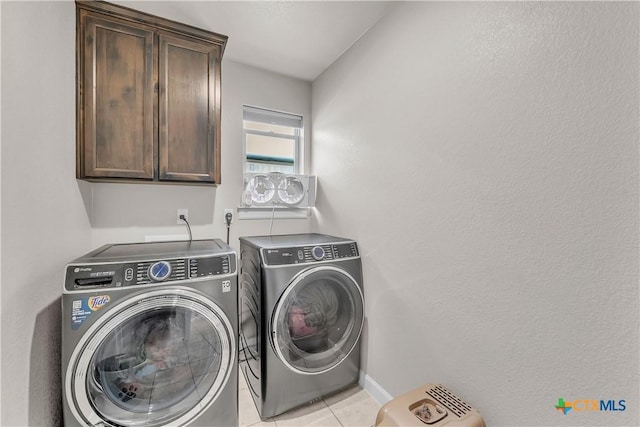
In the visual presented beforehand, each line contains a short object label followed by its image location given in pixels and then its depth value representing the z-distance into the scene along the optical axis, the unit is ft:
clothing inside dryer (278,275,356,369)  5.20
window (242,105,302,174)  8.02
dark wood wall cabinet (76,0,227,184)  4.94
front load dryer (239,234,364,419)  4.99
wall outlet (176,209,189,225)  6.80
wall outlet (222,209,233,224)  7.38
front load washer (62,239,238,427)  3.55
